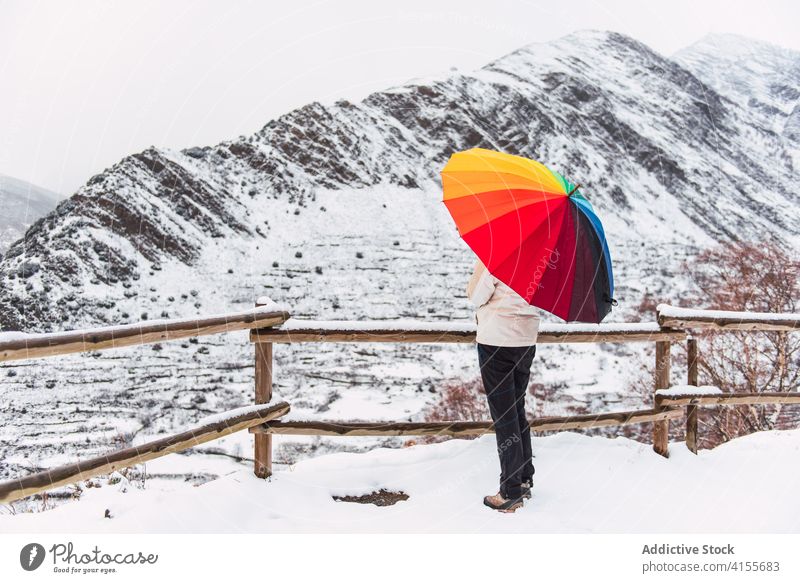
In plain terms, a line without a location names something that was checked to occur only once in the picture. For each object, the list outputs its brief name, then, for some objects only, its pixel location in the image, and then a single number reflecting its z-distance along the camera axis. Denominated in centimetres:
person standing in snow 307
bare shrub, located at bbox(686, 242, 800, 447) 1257
